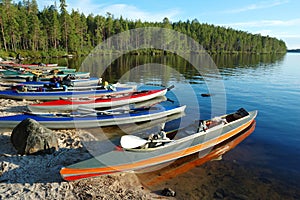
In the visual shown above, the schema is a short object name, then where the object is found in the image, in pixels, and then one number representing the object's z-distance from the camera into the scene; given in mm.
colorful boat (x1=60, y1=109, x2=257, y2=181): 8719
